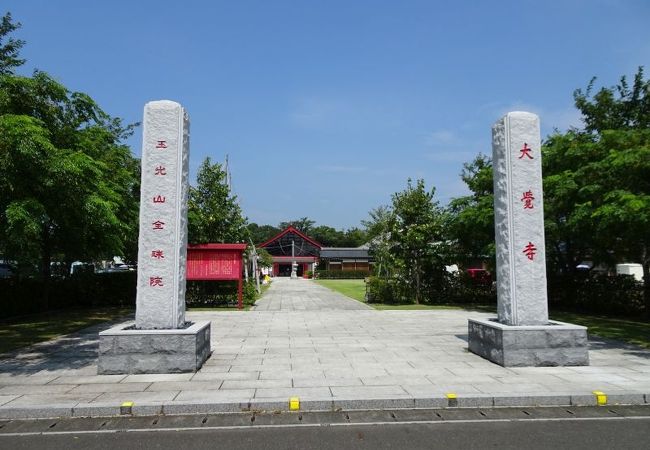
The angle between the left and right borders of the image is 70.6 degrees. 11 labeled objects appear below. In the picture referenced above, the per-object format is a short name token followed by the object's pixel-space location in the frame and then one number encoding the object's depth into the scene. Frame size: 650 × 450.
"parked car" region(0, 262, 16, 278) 16.11
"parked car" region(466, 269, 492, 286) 21.47
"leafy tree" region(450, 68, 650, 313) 10.93
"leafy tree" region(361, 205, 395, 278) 20.47
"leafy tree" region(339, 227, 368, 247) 81.16
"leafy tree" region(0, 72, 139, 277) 7.45
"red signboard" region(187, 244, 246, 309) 17.31
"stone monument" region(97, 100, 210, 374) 8.04
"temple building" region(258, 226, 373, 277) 61.69
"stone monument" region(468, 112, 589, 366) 7.91
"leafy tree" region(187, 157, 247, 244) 20.55
